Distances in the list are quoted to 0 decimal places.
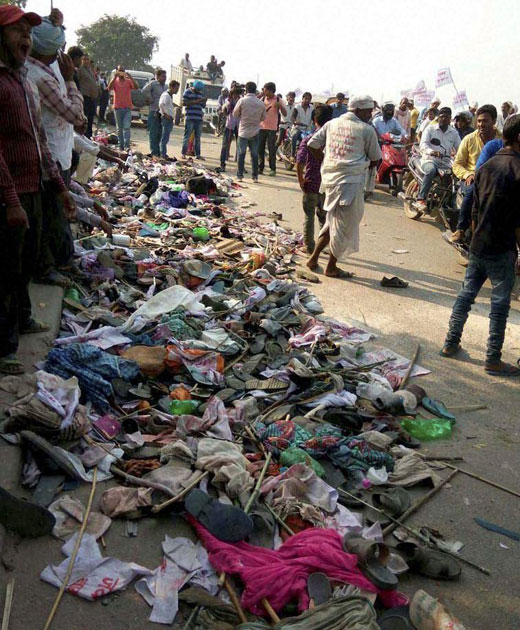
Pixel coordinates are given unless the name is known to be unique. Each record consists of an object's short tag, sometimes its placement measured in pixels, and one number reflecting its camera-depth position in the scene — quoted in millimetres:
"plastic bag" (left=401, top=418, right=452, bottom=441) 4086
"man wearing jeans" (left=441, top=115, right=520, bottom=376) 4645
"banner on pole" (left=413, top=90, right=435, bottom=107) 21609
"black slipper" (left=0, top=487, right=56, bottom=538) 2477
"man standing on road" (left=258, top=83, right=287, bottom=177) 13828
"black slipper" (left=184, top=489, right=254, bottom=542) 2787
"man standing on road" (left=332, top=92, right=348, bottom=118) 15117
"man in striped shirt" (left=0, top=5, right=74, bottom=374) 3156
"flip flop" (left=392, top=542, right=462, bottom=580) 2826
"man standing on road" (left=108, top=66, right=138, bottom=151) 14140
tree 63719
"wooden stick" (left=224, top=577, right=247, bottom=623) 2422
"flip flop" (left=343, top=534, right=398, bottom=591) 2592
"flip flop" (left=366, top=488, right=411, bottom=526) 3201
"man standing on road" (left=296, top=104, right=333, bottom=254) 7301
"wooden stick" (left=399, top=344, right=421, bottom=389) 4705
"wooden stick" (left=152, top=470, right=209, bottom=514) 2908
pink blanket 2525
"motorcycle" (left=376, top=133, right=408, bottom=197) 12398
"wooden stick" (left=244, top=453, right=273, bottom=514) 2990
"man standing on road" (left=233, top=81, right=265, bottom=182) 12531
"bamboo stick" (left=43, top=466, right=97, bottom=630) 2266
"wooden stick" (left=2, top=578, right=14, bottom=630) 2160
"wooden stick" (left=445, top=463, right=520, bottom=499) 3514
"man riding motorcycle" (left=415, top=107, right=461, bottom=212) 9922
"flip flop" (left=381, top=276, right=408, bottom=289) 7047
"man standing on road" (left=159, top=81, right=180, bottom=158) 13953
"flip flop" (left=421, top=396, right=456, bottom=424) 4332
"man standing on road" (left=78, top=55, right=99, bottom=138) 11258
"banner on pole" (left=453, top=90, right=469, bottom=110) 17188
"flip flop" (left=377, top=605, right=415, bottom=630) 2441
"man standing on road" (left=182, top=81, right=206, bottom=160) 14242
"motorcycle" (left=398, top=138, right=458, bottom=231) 9422
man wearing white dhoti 6422
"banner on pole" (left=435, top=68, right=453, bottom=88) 18016
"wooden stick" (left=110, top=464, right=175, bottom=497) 3018
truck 25094
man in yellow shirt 6941
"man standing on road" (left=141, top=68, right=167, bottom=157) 14422
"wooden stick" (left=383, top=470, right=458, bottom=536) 3113
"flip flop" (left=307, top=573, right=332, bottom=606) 2512
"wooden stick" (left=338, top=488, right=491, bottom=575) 2928
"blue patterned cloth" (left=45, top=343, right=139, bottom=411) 3727
